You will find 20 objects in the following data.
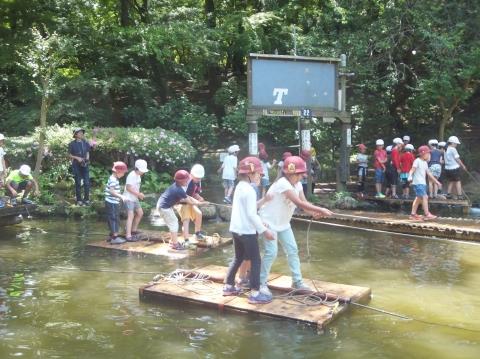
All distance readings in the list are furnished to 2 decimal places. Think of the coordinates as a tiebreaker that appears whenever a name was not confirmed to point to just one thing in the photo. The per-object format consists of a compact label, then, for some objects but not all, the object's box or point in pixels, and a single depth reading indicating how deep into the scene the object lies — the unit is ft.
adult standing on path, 43.24
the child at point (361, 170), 51.46
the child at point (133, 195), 32.48
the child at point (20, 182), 39.27
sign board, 43.62
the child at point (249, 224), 20.42
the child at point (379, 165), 48.67
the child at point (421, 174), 37.45
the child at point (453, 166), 45.96
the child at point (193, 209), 31.48
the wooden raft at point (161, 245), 31.09
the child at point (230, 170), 45.34
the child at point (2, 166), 40.09
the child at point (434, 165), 47.29
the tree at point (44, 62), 47.03
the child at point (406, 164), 47.83
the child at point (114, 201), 31.71
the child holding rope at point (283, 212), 21.01
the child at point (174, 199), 29.63
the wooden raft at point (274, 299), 19.94
